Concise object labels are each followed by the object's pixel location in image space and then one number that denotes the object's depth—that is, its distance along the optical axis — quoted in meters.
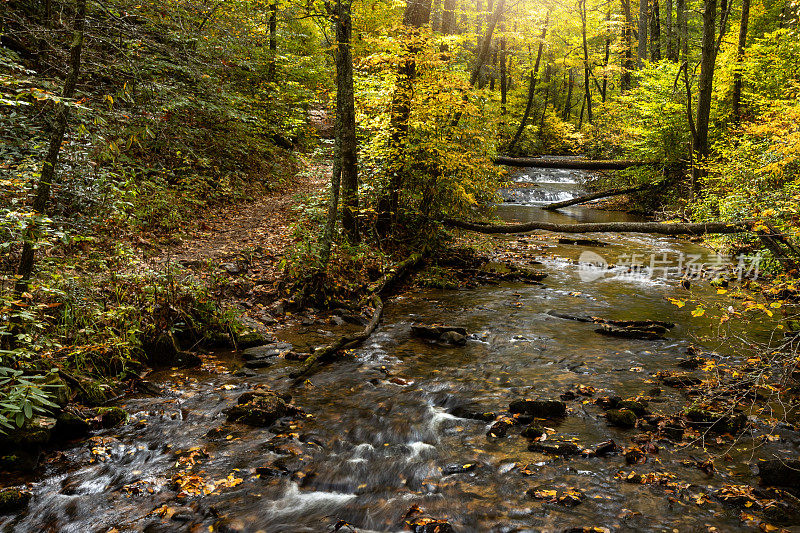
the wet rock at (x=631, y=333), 7.43
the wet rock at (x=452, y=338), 7.45
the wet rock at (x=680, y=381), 5.65
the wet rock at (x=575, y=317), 8.39
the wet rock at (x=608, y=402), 5.20
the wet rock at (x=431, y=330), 7.61
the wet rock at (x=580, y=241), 14.80
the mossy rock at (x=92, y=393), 4.75
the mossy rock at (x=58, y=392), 4.31
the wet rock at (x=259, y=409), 4.89
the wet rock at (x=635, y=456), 4.19
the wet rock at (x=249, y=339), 6.87
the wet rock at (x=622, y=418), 4.79
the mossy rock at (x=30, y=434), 3.88
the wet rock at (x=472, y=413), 5.11
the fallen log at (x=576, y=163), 14.70
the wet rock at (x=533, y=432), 4.66
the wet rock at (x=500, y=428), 4.76
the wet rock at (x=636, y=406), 5.02
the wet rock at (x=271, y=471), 4.08
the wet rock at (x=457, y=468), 4.18
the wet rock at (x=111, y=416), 4.60
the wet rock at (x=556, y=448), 4.37
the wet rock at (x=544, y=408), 5.08
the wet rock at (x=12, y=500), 3.42
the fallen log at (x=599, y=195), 16.25
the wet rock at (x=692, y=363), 6.19
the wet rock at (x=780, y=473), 3.74
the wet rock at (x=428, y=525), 3.40
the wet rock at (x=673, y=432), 4.55
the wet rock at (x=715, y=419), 4.61
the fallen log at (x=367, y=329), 6.17
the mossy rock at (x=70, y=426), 4.27
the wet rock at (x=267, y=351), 6.56
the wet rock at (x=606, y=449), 4.33
